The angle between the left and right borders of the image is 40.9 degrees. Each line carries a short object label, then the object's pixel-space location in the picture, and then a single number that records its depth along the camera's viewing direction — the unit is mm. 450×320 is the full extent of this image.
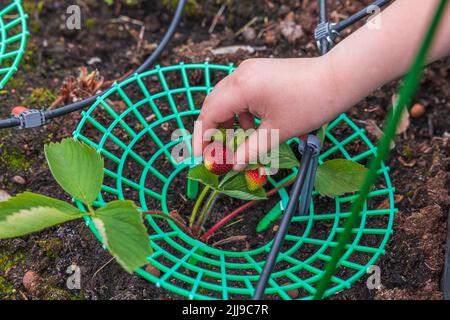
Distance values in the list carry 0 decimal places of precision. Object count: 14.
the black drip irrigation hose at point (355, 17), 1274
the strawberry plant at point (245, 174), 1137
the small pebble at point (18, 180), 1353
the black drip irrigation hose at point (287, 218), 938
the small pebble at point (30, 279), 1190
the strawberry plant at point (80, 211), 920
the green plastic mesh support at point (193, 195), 1171
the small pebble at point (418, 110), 1557
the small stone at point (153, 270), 1187
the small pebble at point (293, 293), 1182
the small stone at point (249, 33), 1683
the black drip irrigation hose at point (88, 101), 1234
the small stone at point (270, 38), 1653
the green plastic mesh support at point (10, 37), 1415
